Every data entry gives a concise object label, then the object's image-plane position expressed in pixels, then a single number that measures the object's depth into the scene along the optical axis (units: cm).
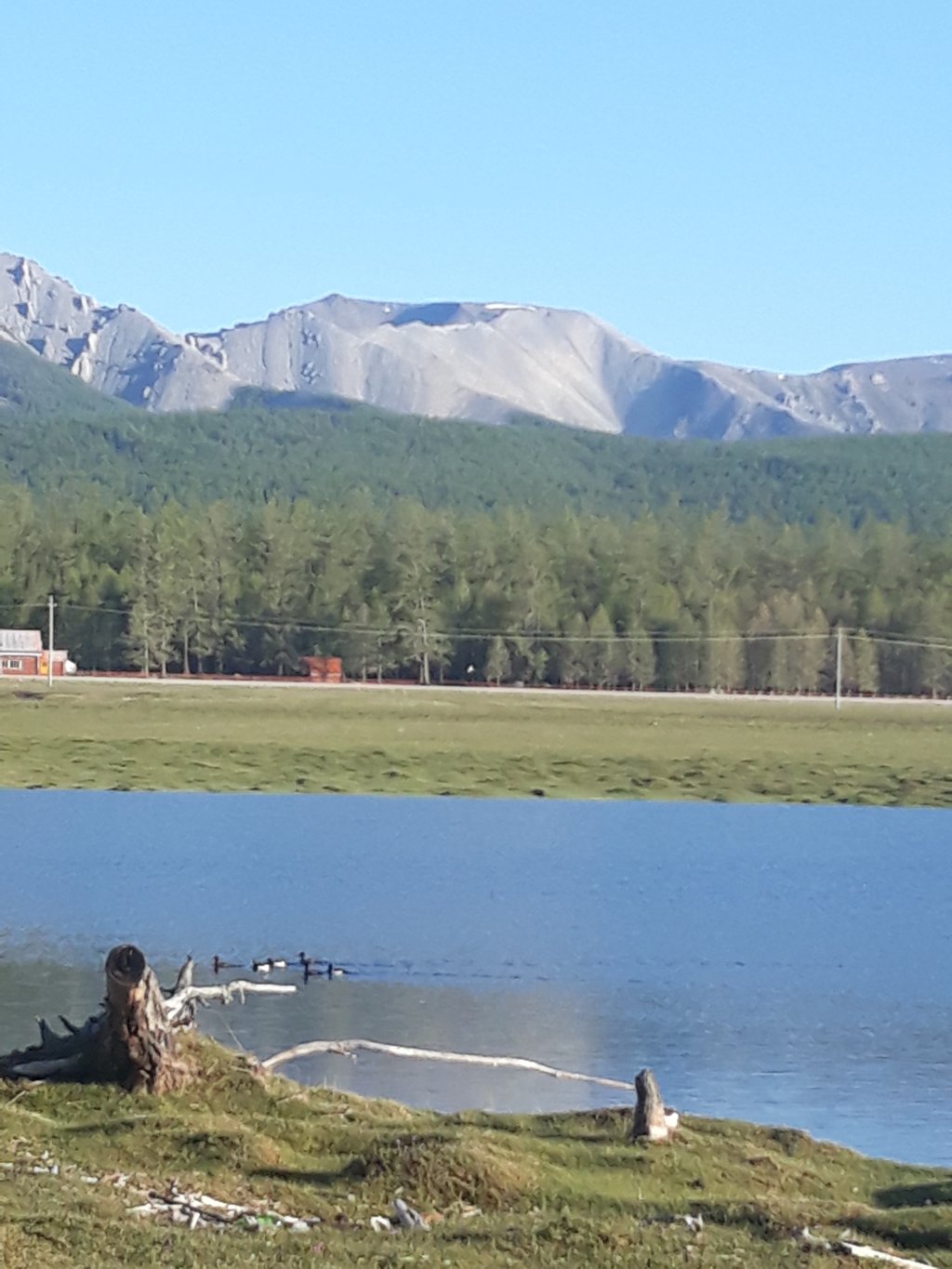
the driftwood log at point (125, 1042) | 1534
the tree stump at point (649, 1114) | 1605
